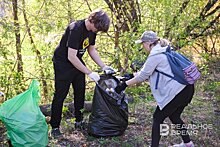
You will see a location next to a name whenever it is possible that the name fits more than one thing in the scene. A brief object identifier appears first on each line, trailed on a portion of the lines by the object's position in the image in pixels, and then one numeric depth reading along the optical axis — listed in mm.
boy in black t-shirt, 3281
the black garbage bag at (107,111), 3438
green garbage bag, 3076
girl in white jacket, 2969
